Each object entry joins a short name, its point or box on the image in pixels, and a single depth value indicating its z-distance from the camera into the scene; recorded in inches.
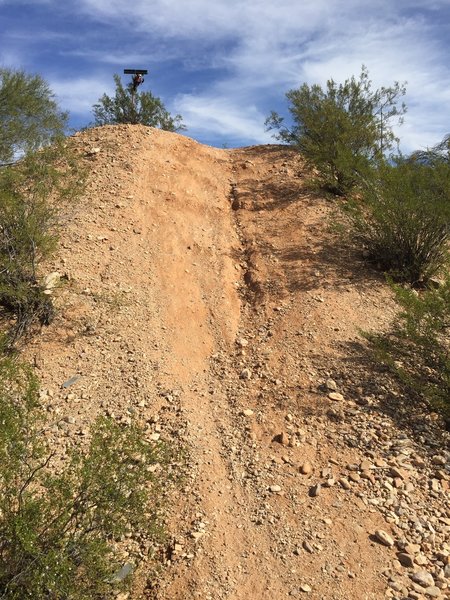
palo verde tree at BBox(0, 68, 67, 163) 473.7
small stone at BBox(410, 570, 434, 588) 137.0
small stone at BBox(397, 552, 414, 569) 143.5
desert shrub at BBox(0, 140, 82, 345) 245.6
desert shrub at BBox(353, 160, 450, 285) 293.3
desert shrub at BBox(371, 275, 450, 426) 207.5
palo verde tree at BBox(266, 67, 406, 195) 381.4
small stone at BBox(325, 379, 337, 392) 217.9
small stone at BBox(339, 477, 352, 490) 171.6
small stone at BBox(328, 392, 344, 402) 212.2
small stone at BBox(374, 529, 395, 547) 150.2
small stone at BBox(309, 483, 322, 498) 170.0
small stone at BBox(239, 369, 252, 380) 236.5
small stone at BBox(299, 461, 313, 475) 179.9
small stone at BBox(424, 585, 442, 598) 133.6
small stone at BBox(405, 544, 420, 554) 146.9
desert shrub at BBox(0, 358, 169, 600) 112.0
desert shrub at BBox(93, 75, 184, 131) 559.2
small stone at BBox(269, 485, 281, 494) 173.5
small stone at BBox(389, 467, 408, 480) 172.9
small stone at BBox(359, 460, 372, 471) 177.7
